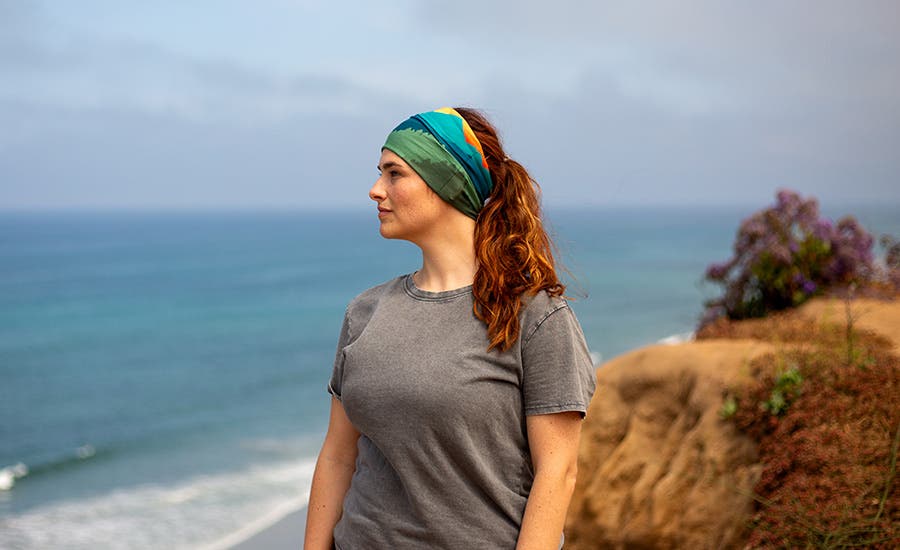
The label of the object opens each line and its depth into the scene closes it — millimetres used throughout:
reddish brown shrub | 4246
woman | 2020
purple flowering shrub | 10094
